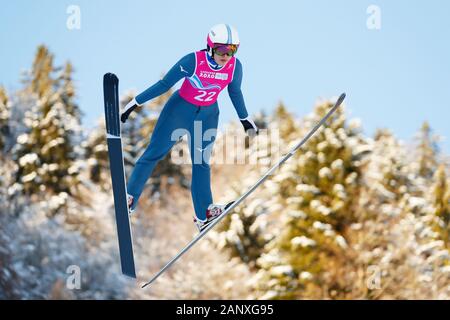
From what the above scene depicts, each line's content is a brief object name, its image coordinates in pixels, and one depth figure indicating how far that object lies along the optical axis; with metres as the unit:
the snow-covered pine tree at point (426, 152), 34.25
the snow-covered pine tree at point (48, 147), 23.81
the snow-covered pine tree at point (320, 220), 17.06
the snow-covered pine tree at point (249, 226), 19.81
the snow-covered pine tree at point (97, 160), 26.12
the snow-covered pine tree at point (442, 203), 17.19
